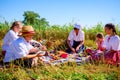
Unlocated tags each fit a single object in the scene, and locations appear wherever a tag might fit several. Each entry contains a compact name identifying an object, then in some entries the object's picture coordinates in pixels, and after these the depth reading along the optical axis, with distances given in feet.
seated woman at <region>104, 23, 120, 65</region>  9.45
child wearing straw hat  8.39
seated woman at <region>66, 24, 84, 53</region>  12.47
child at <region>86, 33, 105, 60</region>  9.81
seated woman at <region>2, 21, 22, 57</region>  10.25
